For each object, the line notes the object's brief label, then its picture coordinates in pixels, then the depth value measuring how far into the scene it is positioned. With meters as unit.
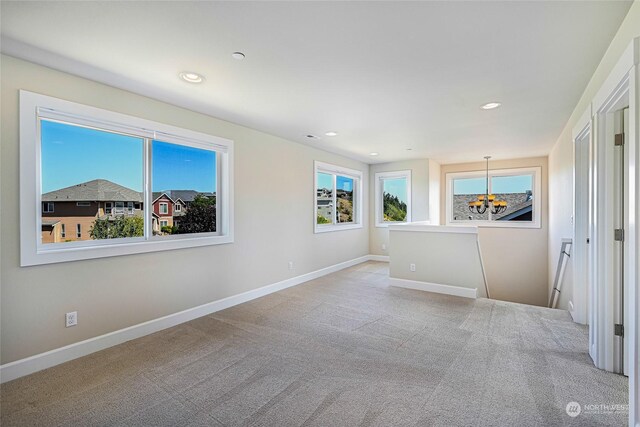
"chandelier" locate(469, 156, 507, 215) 6.25
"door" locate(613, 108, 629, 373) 2.25
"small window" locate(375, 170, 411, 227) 7.01
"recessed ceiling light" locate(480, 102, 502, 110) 3.24
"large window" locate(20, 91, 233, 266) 2.38
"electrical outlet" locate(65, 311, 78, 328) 2.54
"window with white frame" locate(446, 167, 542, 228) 6.46
